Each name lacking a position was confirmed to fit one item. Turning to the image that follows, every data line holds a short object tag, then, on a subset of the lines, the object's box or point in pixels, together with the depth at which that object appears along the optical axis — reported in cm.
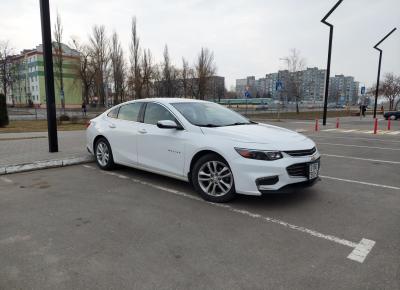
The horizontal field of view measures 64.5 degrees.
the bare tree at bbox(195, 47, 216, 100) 4591
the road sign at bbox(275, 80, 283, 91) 2363
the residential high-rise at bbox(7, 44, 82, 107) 6307
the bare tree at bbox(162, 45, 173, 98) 4956
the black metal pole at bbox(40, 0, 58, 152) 763
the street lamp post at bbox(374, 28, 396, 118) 2555
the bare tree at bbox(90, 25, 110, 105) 4703
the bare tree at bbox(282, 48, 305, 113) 3992
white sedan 432
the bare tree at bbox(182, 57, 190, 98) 5282
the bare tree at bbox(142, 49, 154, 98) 4434
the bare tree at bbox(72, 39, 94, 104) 5394
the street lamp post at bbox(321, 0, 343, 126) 1694
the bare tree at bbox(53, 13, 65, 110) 3462
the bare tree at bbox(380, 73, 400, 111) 5747
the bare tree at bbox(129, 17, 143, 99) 4238
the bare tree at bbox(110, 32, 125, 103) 4730
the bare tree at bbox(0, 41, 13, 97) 5338
